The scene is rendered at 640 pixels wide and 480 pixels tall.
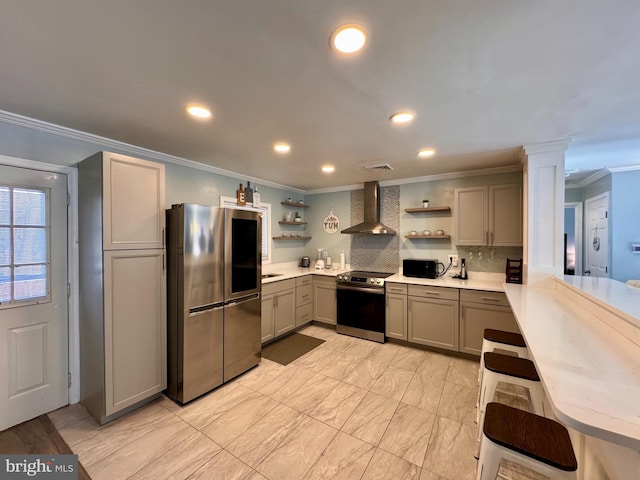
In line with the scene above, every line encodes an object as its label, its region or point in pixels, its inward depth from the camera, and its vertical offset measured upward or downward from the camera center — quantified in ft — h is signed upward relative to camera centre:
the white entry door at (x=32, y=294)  6.45 -1.47
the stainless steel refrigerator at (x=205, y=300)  7.51 -1.91
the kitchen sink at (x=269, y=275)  13.19 -1.94
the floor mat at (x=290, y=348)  10.52 -4.81
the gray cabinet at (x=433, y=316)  10.45 -3.29
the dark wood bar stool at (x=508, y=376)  5.16 -2.81
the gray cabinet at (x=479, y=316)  9.52 -2.97
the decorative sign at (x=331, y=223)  15.74 +0.89
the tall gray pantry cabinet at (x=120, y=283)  6.58 -1.21
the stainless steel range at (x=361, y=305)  11.98 -3.23
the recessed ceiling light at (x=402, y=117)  6.35 +3.02
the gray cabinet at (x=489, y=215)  10.27 +0.91
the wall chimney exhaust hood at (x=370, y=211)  13.53 +1.41
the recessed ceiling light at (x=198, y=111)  6.00 +3.03
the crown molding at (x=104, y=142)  6.50 +2.96
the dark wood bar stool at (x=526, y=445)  3.20 -2.72
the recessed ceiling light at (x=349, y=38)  3.71 +2.98
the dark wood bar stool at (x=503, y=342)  6.55 -2.70
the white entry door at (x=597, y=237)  12.32 +0.00
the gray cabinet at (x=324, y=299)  13.42 -3.25
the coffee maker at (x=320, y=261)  15.38 -1.38
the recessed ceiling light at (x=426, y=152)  9.01 +3.05
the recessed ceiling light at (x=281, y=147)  8.48 +3.06
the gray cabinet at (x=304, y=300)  13.19 -3.24
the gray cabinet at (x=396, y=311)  11.46 -3.27
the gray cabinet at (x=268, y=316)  11.22 -3.43
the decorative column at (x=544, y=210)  8.10 +0.87
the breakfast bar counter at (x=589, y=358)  2.49 -1.72
